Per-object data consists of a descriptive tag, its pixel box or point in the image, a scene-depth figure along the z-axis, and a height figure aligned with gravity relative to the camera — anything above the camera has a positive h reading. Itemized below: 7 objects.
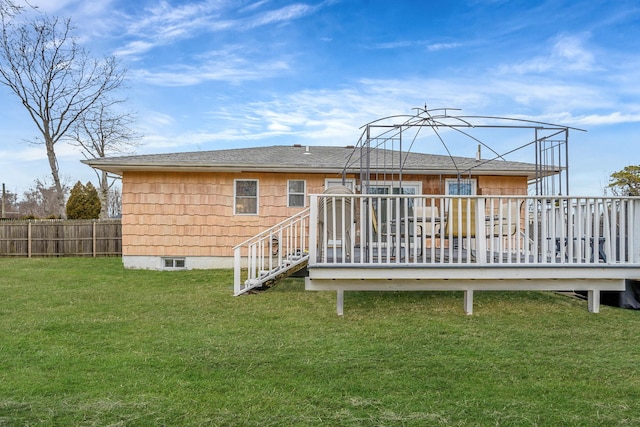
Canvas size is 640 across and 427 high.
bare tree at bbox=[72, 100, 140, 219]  20.95 +4.38
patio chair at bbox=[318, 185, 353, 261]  5.70 +0.04
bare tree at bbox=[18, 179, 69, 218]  29.19 +1.37
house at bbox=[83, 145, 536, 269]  10.66 +0.44
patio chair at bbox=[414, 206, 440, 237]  5.69 +0.03
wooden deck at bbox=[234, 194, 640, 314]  5.70 -0.54
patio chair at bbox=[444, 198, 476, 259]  5.88 +0.03
